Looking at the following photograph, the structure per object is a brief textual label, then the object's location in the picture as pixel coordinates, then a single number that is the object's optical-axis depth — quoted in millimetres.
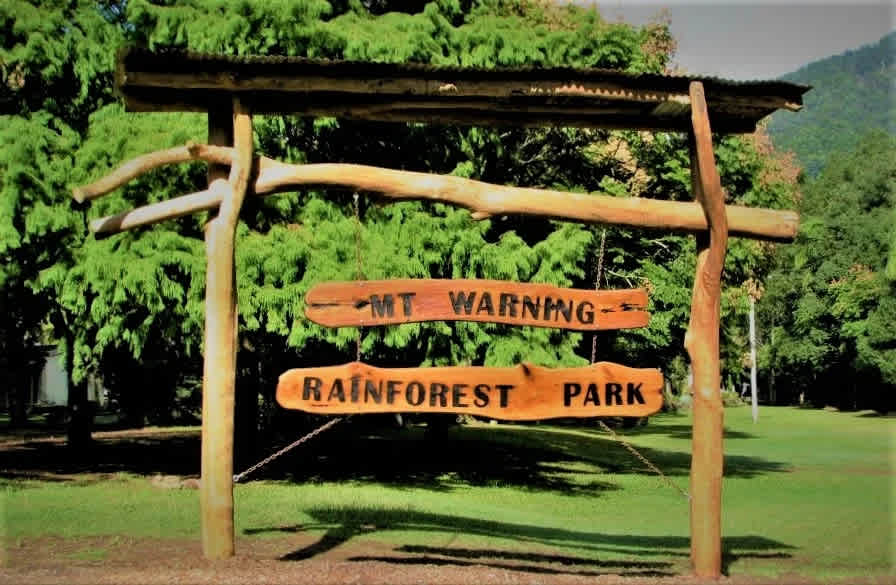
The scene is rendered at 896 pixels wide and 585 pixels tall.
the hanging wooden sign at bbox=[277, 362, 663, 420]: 7277
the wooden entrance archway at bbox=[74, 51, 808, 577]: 7188
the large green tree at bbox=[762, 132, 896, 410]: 54031
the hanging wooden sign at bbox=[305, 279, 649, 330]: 7398
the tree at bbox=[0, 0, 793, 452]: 14602
